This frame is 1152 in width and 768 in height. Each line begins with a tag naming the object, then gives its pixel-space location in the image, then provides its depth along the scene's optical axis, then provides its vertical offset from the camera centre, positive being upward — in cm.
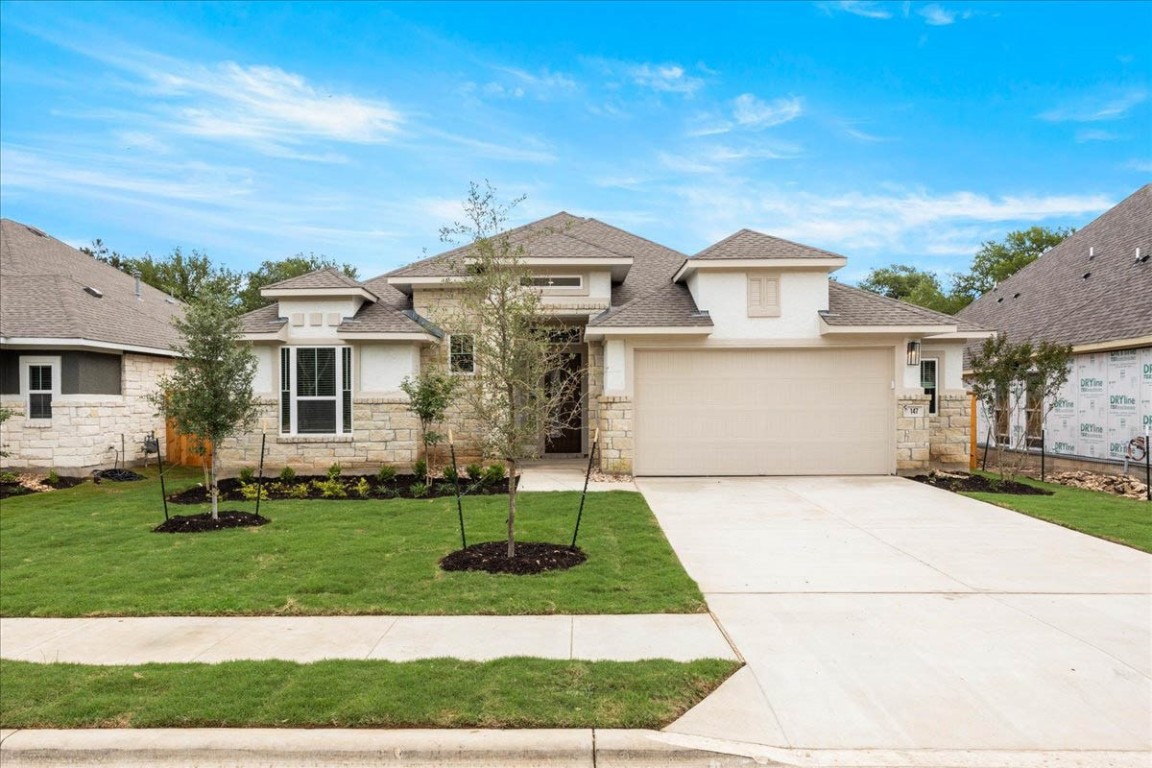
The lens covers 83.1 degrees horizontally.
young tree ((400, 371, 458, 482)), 1264 -15
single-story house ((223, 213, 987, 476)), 1327 +27
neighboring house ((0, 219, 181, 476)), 1438 +46
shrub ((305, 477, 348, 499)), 1184 -180
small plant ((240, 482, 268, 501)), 1177 -184
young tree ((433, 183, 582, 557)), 678 +50
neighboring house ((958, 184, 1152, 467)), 1312 +136
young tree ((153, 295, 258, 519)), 938 +25
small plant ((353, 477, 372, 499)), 1191 -182
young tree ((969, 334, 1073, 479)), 1225 +29
